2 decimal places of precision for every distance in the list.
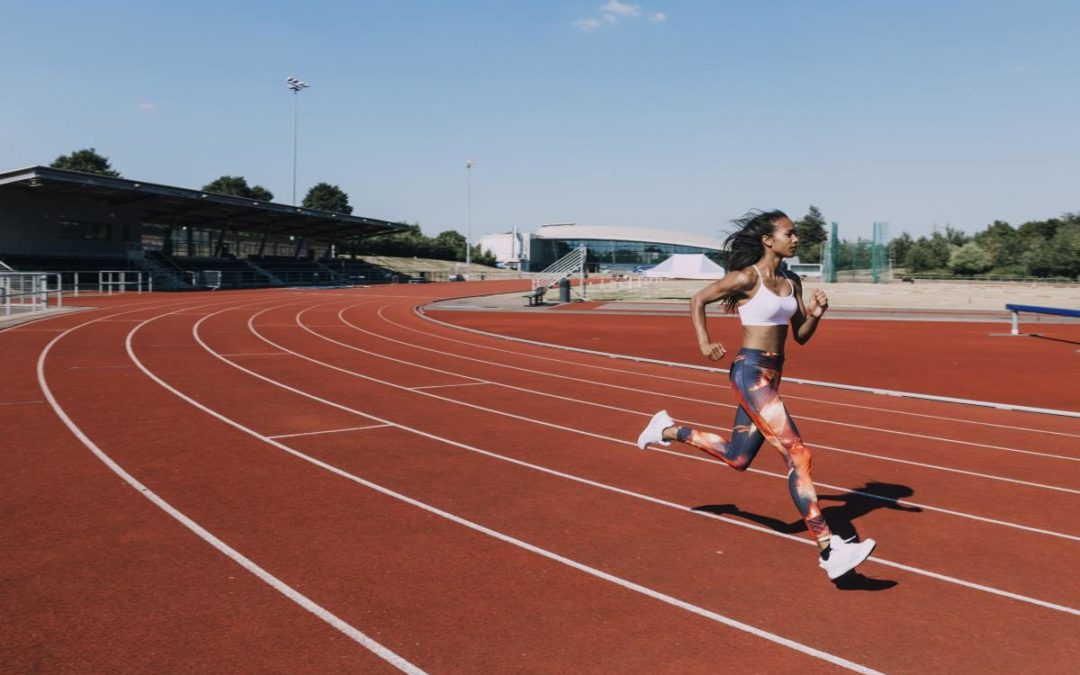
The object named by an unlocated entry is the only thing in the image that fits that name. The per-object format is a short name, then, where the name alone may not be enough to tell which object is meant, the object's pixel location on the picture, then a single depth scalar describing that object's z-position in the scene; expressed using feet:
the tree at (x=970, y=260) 212.84
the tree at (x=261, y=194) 374.55
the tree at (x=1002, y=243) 221.87
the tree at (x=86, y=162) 332.60
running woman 15.38
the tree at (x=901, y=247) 293.23
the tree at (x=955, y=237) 324.66
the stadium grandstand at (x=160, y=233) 134.51
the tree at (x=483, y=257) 358.92
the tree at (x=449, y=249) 333.21
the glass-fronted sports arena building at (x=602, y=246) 371.76
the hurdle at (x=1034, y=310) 64.14
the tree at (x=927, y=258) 228.02
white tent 202.08
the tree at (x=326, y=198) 383.45
